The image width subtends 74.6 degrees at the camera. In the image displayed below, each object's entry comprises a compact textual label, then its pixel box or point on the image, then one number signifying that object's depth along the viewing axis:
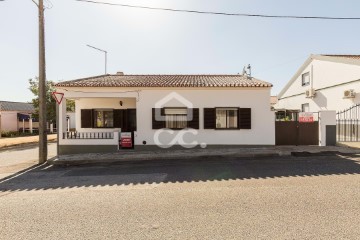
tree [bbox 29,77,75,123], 27.85
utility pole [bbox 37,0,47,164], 10.62
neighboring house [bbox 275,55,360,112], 16.19
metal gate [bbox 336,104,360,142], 15.05
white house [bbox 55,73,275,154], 12.73
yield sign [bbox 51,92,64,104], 12.16
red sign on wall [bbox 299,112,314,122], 13.53
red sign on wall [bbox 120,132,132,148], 12.73
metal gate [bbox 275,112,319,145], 13.67
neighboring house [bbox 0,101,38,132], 31.20
